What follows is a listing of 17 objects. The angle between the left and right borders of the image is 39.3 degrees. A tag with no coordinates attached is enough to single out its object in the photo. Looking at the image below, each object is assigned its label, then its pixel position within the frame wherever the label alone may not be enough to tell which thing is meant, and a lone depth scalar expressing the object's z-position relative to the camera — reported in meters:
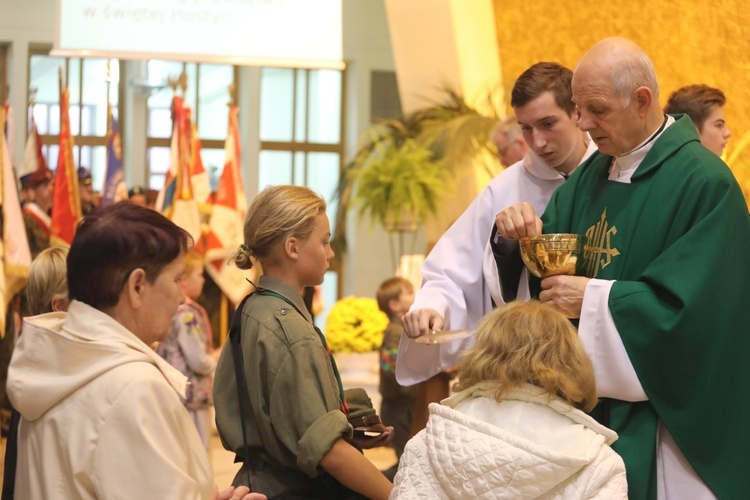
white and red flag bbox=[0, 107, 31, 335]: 8.05
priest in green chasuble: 2.63
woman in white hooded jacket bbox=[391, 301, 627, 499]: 2.29
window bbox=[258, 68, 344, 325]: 17.61
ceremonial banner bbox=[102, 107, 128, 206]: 9.80
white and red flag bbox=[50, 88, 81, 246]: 8.90
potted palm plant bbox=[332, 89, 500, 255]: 9.18
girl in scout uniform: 2.64
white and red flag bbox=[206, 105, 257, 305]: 8.92
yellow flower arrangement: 8.85
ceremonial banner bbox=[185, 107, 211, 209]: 9.81
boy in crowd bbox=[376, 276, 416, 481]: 6.71
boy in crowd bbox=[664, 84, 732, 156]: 4.20
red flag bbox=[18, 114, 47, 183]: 10.35
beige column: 9.46
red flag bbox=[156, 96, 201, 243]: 9.10
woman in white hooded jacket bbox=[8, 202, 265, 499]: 1.96
